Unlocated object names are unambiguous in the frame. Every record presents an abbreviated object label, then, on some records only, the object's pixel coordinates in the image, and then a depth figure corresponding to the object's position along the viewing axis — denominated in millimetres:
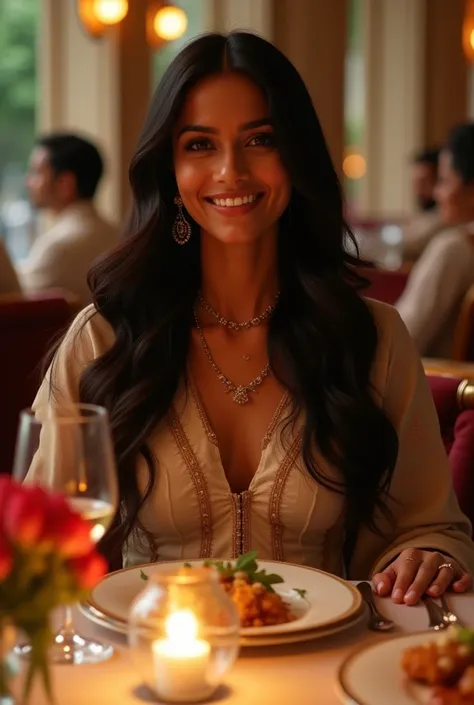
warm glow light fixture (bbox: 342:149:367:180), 11422
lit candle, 1378
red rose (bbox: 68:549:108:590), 1234
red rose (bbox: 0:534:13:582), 1186
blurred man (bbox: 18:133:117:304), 4515
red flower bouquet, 1195
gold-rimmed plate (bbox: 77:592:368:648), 1532
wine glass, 1391
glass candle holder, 1378
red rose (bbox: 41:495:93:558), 1207
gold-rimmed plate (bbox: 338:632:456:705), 1419
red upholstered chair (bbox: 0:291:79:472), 3199
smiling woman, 1970
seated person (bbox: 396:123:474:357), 3546
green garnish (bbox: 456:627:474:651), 1434
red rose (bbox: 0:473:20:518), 1209
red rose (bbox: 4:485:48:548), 1189
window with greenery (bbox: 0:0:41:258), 7566
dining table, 1459
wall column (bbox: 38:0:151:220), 7879
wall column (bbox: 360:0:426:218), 11281
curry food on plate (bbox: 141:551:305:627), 1567
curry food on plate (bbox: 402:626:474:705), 1417
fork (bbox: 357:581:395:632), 1609
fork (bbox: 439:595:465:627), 1631
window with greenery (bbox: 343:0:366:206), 11078
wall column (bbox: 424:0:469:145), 11383
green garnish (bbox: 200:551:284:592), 1602
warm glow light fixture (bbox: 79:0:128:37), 6559
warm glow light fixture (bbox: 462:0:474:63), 9156
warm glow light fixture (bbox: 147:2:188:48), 7430
